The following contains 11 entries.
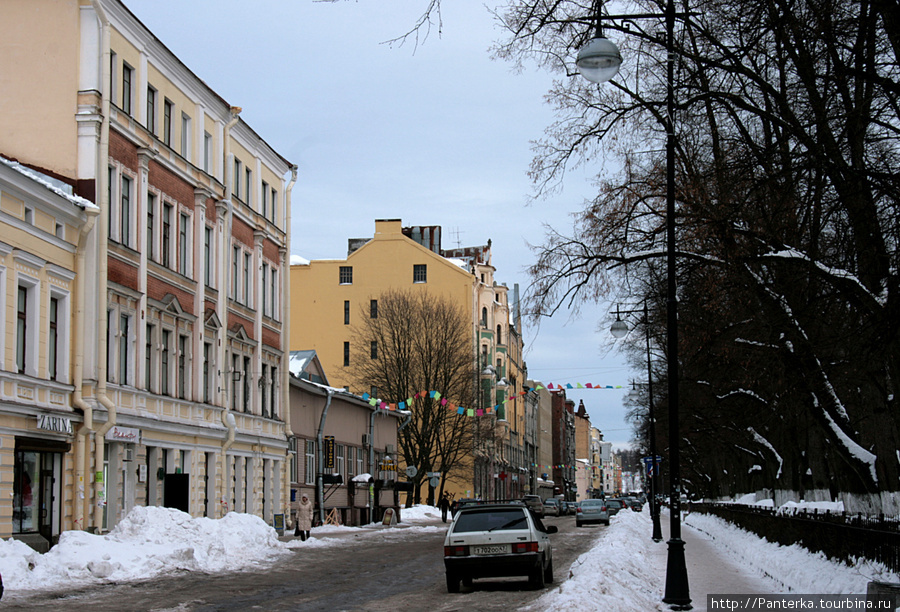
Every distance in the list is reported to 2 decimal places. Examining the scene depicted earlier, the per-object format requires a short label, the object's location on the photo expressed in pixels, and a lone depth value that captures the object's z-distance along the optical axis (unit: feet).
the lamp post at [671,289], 42.96
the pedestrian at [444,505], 181.60
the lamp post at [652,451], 83.25
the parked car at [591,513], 193.67
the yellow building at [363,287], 254.68
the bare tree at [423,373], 207.82
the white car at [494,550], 58.29
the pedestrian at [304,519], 111.86
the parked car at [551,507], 280.10
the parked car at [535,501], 214.18
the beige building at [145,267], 82.94
